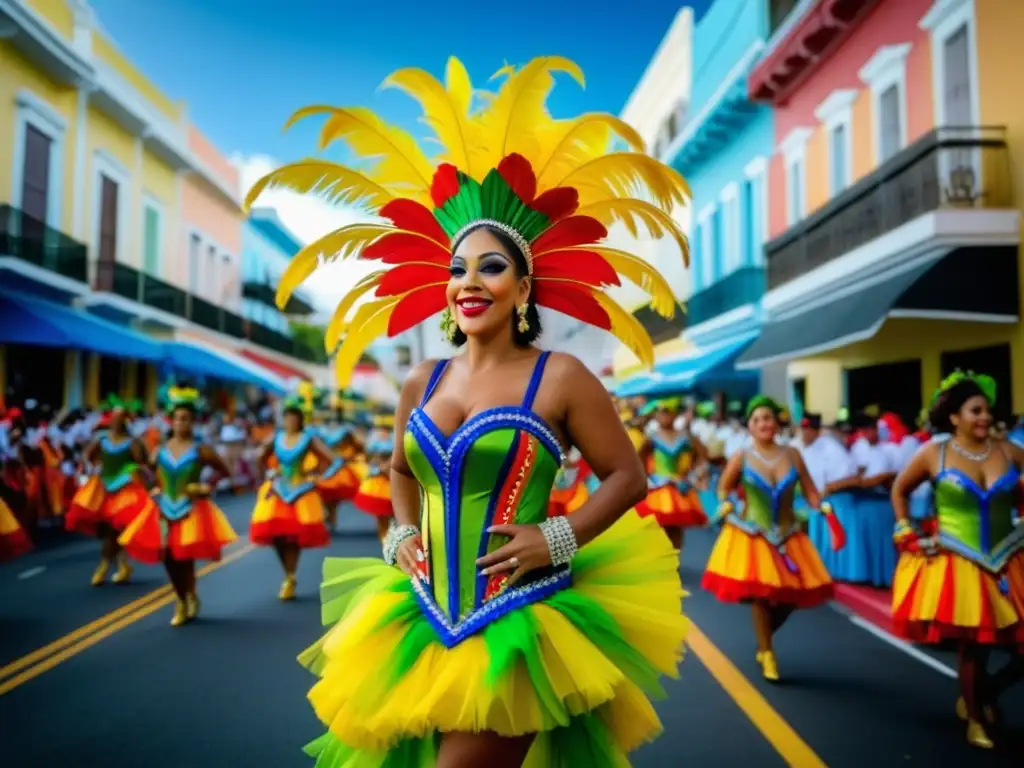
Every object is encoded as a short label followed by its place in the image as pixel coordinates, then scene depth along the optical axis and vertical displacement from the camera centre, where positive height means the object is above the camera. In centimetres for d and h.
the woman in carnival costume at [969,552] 479 -72
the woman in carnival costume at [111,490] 952 -74
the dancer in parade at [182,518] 765 -85
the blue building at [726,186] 1943 +586
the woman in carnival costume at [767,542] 607 -84
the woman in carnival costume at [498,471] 249 -15
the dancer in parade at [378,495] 1183 -97
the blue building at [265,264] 3793 +722
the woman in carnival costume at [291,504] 904 -84
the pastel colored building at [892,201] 1077 +314
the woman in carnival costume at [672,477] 1004 -62
